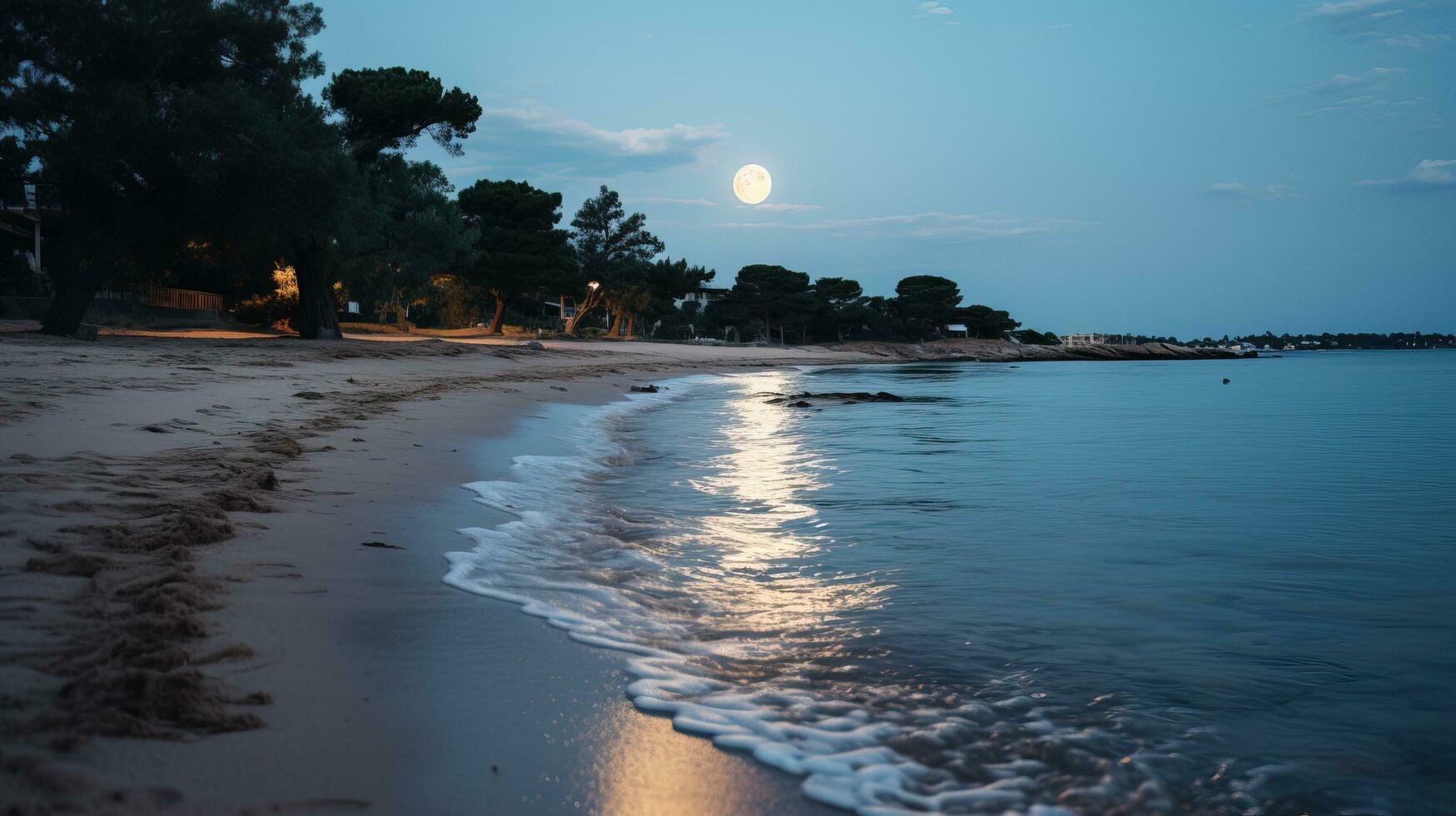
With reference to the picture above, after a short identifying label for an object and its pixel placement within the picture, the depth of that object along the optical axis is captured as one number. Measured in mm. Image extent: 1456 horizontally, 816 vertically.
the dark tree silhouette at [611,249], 57906
